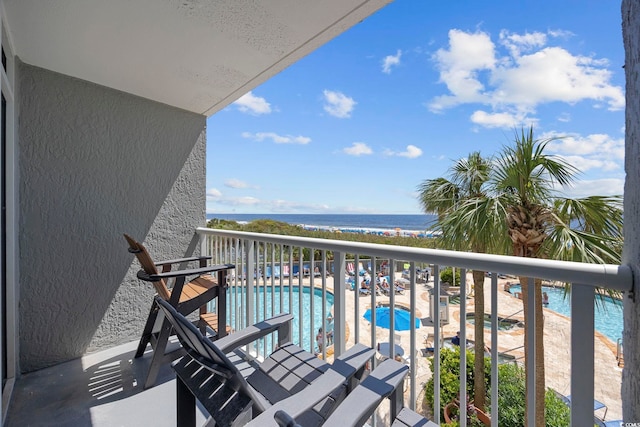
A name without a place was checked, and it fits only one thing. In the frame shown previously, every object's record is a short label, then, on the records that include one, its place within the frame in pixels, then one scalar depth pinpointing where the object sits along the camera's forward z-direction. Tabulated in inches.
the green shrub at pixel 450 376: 282.0
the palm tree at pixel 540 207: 191.2
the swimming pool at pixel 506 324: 489.1
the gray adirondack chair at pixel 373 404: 43.0
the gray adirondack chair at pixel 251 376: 49.6
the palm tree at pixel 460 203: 248.4
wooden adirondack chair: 100.0
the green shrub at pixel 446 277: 572.9
